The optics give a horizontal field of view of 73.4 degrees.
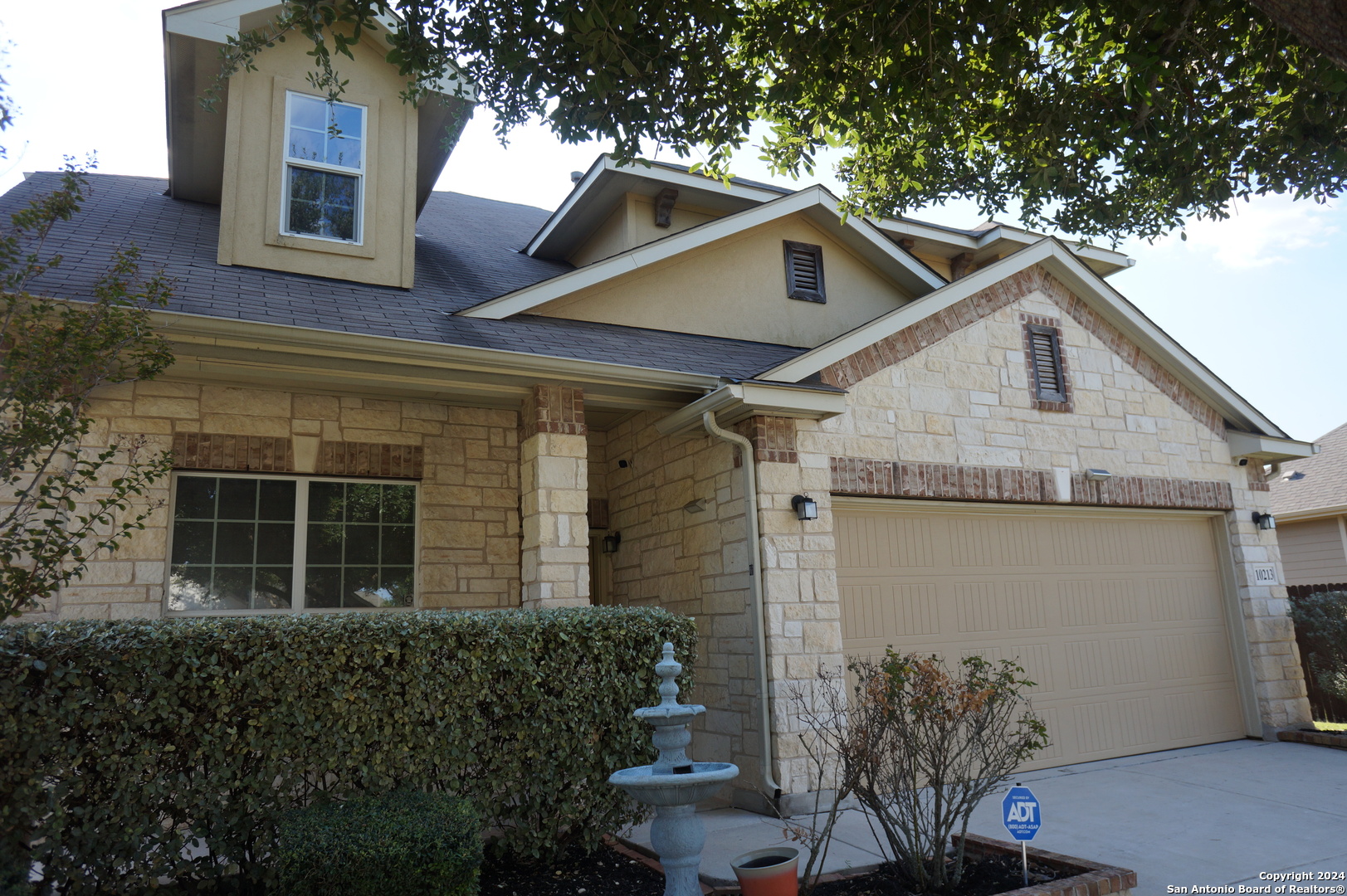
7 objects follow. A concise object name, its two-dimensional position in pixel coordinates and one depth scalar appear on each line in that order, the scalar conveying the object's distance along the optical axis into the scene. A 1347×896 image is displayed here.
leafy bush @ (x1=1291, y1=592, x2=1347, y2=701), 10.50
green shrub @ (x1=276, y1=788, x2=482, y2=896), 4.23
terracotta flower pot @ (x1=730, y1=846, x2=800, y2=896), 4.45
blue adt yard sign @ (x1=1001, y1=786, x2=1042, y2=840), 4.69
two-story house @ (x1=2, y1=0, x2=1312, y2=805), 7.06
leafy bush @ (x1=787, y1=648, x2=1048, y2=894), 4.99
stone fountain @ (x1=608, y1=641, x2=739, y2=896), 4.21
